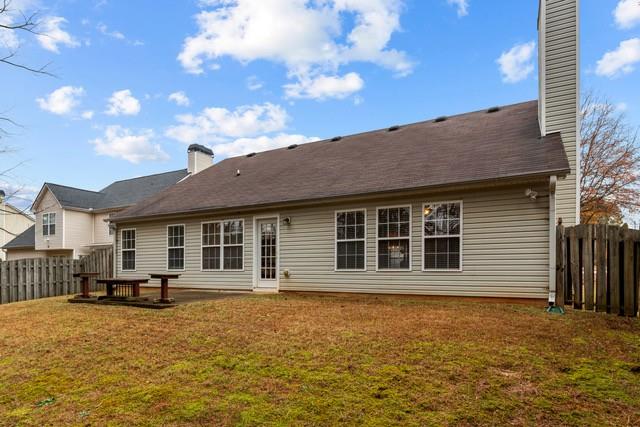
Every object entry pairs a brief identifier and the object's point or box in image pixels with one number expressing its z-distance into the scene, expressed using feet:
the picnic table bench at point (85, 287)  32.42
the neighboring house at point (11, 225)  99.19
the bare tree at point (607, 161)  67.51
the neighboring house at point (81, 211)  75.25
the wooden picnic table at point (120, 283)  28.90
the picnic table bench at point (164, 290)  28.14
